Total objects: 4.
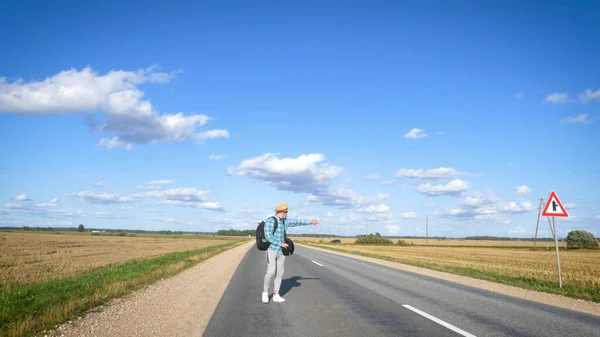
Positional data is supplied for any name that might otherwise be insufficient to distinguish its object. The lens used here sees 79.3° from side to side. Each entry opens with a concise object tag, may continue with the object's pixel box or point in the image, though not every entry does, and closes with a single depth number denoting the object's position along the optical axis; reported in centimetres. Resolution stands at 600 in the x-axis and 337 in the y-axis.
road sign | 1185
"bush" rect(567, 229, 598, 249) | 6738
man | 798
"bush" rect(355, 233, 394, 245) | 9725
